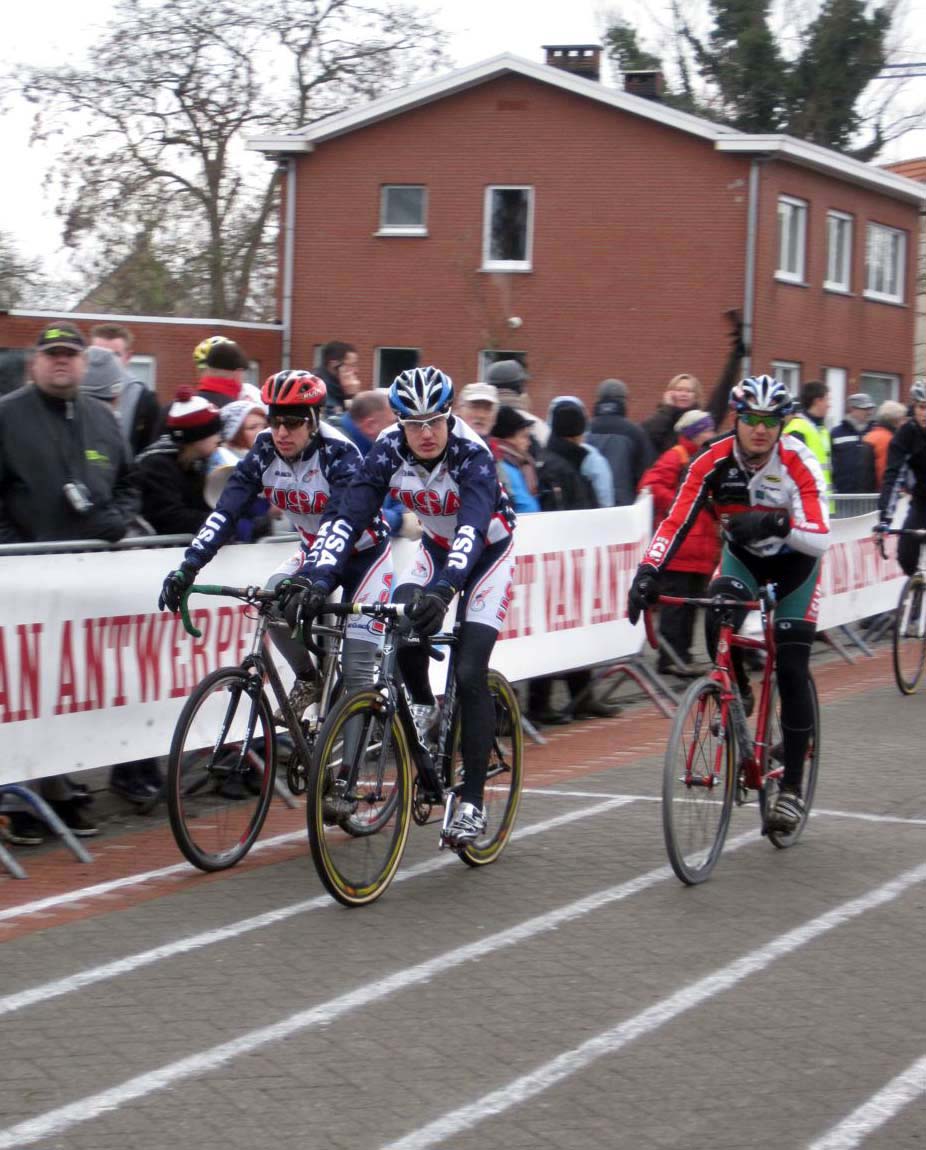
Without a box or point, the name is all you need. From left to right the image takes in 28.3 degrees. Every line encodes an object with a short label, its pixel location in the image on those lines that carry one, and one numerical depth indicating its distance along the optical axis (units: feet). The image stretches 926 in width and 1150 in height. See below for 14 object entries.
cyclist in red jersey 24.02
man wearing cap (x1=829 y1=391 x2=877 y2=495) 59.57
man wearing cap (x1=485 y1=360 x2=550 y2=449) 39.70
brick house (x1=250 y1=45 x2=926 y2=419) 111.14
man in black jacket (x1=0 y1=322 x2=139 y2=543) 26.20
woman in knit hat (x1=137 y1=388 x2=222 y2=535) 28.71
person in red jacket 43.24
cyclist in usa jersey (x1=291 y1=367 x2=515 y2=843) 22.67
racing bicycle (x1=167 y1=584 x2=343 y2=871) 22.53
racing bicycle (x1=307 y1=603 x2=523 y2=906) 21.29
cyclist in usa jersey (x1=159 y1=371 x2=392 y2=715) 24.71
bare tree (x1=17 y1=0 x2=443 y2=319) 134.62
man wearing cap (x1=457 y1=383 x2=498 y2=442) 34.47
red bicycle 22.82
